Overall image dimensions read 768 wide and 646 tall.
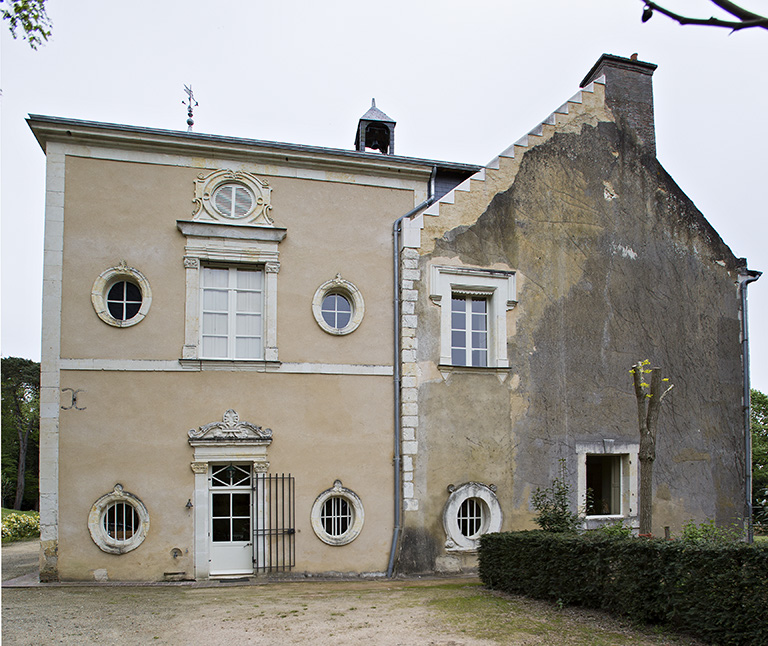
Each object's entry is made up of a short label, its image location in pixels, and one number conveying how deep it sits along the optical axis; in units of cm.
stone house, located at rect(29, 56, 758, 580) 1129
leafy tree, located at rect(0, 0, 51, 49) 561
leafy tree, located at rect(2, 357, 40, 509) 3231
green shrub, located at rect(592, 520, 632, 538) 850
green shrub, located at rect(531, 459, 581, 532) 1027
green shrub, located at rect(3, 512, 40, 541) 1748
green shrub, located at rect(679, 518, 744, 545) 736
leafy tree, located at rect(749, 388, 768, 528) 2846
